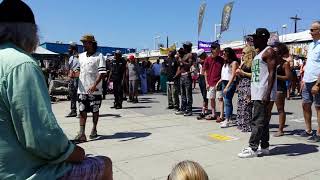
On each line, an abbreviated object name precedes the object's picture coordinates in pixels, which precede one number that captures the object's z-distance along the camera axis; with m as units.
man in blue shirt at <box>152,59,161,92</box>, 14.97
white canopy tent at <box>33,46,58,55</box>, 15.68
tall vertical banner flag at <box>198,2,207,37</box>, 19.08
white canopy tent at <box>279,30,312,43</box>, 15.62
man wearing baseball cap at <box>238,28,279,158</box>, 4.12
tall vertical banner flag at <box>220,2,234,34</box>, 17.94
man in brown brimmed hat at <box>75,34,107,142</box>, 5.13
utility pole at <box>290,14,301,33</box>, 46.79
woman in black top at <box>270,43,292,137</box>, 5.15
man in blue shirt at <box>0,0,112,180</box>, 1.44
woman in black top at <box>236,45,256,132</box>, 5.39
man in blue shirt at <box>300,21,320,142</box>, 4.84
